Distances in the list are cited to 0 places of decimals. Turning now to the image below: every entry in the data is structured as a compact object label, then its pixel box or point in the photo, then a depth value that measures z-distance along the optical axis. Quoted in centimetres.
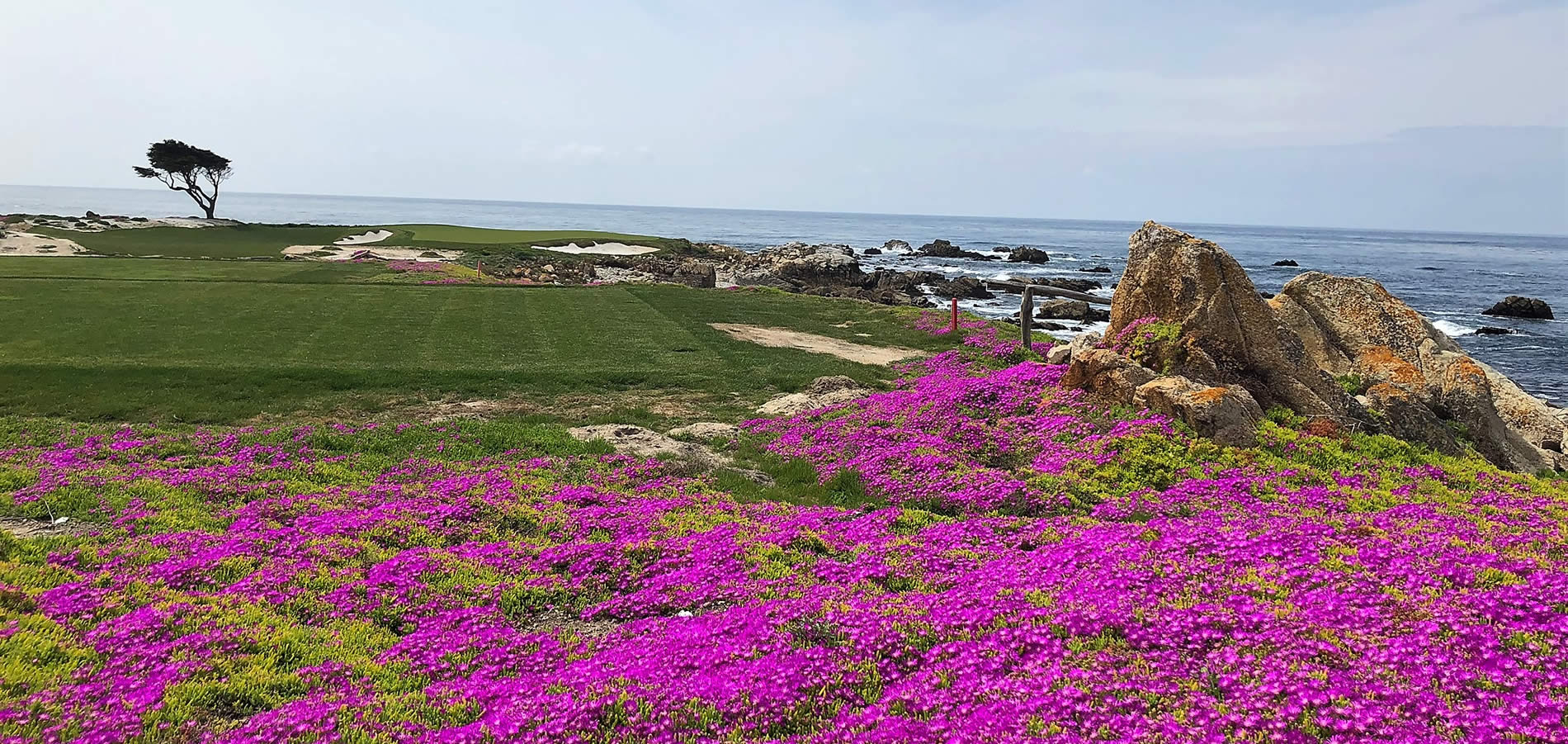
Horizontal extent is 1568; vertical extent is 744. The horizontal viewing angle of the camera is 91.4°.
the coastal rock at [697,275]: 5453
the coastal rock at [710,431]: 1583
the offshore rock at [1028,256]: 11388
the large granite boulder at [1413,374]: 1322
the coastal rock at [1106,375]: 1427
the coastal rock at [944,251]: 12244
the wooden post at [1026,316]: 2320
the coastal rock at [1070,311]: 4603
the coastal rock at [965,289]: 6316
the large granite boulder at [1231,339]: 1382
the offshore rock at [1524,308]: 5541
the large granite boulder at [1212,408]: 1248
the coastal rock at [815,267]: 6303
